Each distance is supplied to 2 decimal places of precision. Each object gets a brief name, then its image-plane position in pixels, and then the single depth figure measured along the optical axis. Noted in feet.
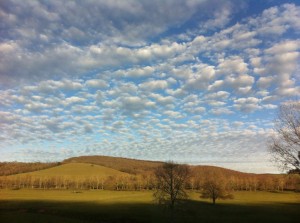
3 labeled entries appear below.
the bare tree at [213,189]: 265.59
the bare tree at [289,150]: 73.02
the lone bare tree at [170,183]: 160.48
